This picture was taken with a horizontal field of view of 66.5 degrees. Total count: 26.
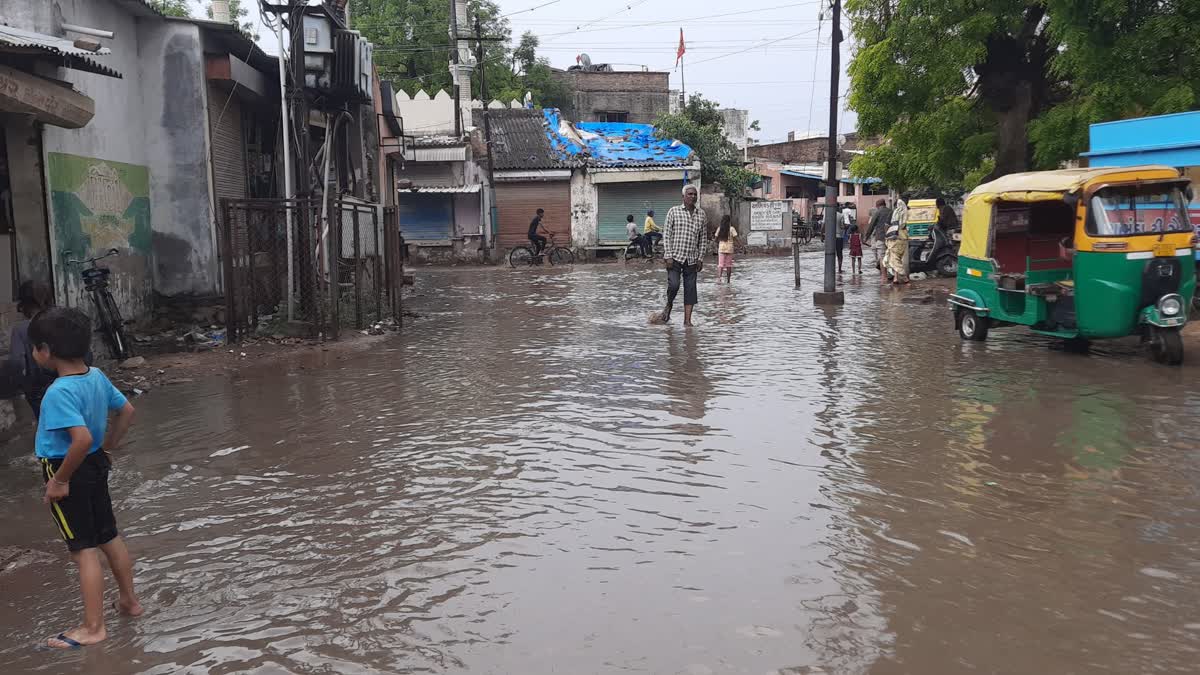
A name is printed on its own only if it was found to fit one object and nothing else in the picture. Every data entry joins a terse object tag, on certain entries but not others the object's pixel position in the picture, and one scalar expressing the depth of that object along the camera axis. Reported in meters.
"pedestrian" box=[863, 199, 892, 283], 20.25
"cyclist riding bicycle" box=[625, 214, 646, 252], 31.34
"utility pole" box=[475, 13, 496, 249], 31.45
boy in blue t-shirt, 3.73
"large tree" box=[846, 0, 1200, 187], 13.84
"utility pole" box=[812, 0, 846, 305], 15.94
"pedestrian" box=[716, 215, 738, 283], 21.17
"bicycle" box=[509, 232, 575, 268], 30.47
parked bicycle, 10.09
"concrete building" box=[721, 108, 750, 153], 52.62
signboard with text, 34.81
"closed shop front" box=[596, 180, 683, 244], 33.91
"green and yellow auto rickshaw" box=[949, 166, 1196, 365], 8.97
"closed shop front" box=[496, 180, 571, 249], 33.91
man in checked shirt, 12.61
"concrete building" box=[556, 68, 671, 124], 49.03
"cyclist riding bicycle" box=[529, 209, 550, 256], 29.34
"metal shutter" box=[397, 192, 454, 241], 33.00
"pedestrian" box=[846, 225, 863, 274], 22.67
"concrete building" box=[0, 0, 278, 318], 9.42
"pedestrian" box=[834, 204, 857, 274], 31.08
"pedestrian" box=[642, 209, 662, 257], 30.30
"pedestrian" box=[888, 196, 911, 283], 18.11
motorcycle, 20.70
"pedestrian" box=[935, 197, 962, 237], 20.86
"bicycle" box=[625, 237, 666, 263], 30.75
